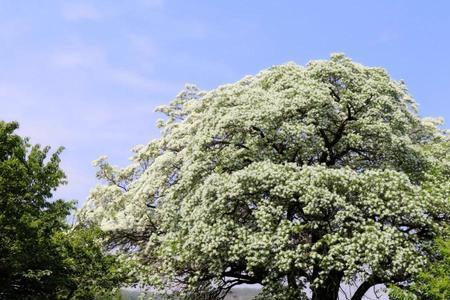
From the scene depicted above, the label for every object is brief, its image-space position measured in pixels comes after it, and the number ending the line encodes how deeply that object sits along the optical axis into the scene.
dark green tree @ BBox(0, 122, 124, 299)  23.69
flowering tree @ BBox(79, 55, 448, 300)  20.48
